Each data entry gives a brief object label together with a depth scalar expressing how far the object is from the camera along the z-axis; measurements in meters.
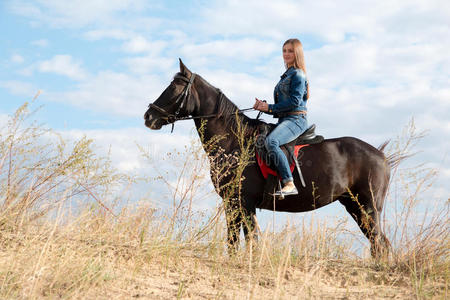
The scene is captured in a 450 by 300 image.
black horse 5.91
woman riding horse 5.69
